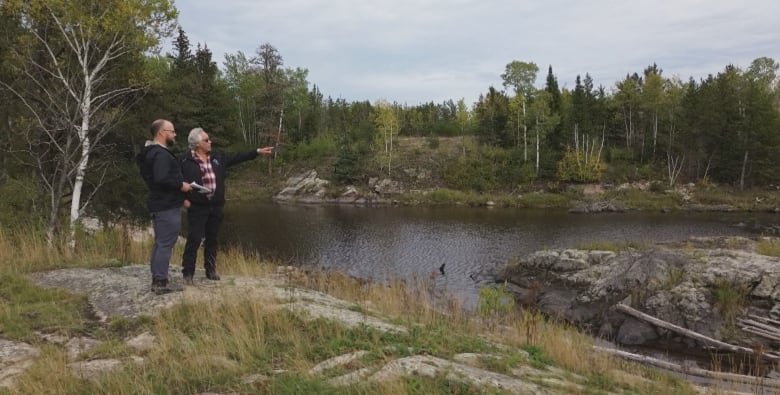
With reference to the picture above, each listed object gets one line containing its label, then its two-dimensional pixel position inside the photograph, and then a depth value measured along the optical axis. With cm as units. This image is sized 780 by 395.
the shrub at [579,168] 5100
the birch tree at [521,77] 5459
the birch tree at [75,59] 1125
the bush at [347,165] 5459
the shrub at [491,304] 1152
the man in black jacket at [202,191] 672
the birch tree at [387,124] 5904
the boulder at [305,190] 5309
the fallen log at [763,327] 1223
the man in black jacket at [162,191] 610
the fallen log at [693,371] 783
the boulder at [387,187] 5291
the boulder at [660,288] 1342
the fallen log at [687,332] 1145
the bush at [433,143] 6225
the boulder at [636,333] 1287
